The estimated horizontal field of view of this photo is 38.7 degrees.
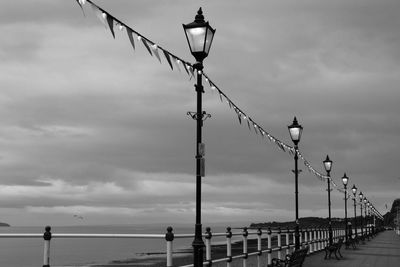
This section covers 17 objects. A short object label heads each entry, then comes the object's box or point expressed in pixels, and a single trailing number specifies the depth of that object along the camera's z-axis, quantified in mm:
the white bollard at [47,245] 9844
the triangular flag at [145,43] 8991
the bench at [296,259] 13388
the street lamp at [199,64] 9531
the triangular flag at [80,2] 7285
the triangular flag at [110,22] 7925
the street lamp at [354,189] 48844
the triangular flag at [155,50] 9365
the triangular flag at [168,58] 9638
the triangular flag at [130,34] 8336
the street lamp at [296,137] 20281
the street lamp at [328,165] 29869
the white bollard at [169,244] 9477
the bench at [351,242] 35419
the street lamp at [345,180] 38219
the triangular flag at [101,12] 7645
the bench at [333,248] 24259
